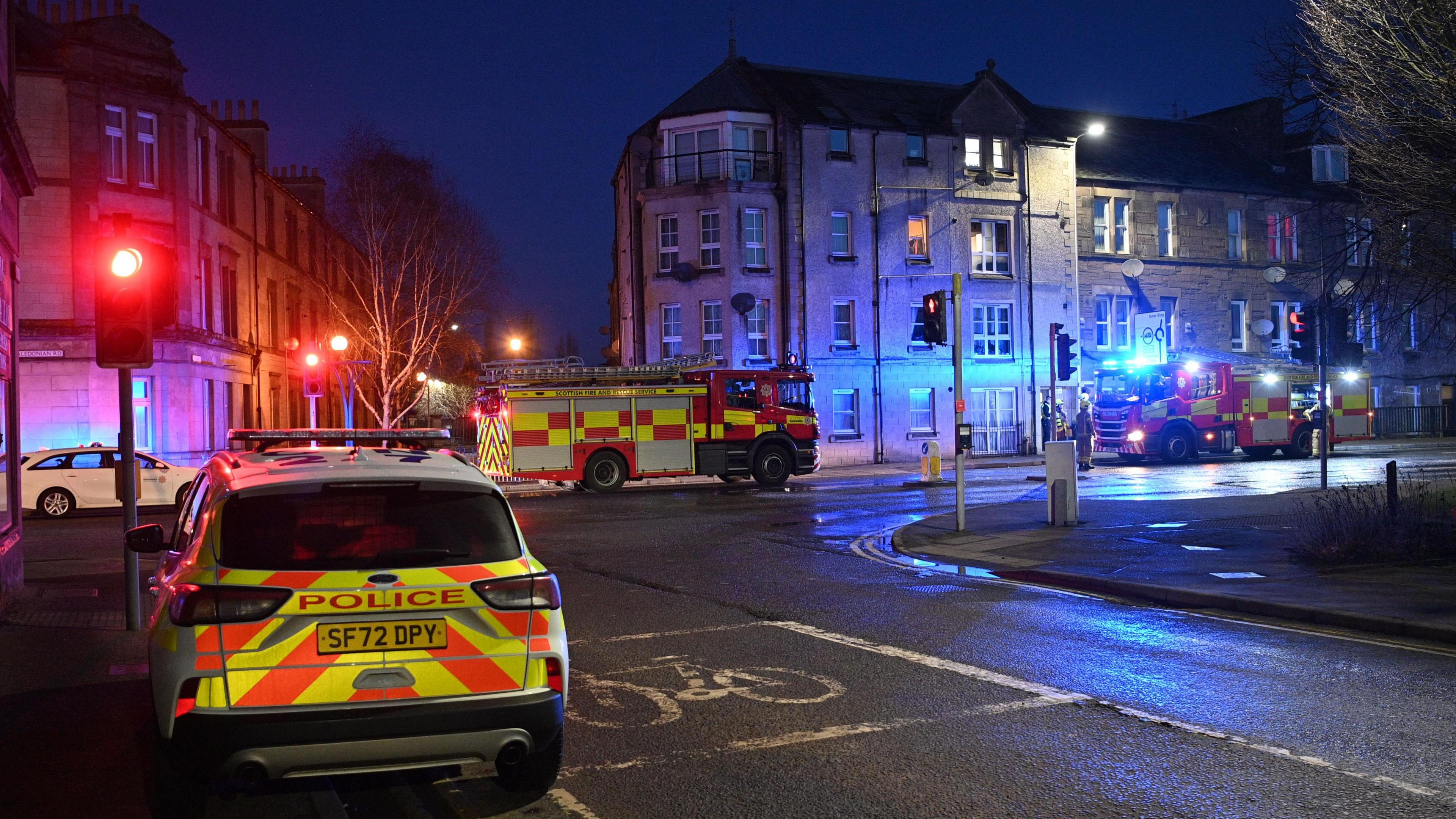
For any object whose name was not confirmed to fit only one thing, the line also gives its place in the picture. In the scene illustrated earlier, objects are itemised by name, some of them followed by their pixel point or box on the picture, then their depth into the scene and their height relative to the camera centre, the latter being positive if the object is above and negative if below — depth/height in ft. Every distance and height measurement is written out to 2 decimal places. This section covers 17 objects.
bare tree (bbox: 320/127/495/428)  121.08 +18.35
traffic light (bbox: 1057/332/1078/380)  72.64 +3.35
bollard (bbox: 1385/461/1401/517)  41.01 -3.65
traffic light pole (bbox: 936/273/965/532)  49.67 -0.25
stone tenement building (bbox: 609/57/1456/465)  117.80 +19.16
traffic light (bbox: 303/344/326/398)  79.05 +3.35
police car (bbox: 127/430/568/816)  13.96 -2.84
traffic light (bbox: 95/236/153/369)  30.83 +3.52
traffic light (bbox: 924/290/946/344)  52.08 +4.26
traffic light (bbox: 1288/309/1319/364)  58.54 +3.37
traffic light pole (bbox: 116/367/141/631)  30.76 -1.60
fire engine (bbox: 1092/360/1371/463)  105.09 -0.71
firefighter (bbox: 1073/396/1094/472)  88.94 -2.45
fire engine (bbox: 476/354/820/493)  83.41 -0.61
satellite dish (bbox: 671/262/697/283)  116.67 +15.15
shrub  37.81 -4.79
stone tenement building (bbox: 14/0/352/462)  92.27 +18.75
